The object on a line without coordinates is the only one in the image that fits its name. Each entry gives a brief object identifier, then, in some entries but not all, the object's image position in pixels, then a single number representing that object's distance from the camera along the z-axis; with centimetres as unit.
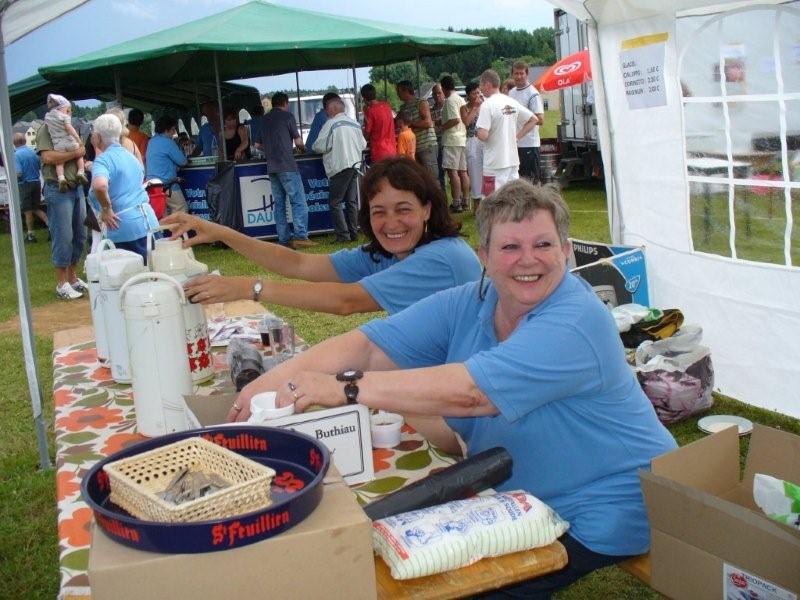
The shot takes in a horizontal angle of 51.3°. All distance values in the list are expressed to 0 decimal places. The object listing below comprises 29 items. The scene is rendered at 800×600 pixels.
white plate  381
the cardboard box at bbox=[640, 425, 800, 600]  158
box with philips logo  450
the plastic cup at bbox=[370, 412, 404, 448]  196
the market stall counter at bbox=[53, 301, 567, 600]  134
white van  1941
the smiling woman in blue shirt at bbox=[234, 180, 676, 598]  169
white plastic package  135
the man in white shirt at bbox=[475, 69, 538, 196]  931
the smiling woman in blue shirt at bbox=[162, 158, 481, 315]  276
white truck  1349
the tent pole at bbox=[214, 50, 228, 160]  976
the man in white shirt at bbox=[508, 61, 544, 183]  1070
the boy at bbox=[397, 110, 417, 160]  1122
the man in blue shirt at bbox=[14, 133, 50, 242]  1355
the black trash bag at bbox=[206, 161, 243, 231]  998
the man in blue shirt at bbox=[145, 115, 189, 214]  995
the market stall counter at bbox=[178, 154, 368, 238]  1018
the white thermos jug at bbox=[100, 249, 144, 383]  236
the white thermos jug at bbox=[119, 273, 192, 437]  197
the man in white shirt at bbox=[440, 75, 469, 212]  1154
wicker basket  117
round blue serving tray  112
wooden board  134
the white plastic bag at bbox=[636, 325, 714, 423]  388
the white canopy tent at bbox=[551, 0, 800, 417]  377
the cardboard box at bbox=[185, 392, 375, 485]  162
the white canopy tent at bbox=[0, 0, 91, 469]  337
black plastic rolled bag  151
